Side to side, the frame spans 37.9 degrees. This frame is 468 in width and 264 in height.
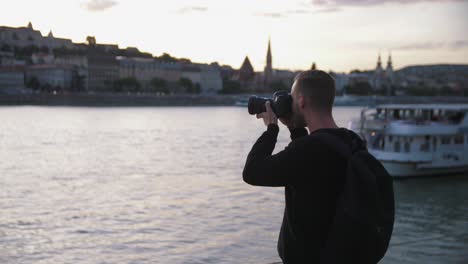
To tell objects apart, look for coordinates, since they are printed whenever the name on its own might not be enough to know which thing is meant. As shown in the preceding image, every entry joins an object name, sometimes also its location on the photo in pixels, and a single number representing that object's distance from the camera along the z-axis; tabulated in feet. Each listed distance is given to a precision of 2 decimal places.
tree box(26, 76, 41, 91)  287.28
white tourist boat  48.75
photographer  5.45
